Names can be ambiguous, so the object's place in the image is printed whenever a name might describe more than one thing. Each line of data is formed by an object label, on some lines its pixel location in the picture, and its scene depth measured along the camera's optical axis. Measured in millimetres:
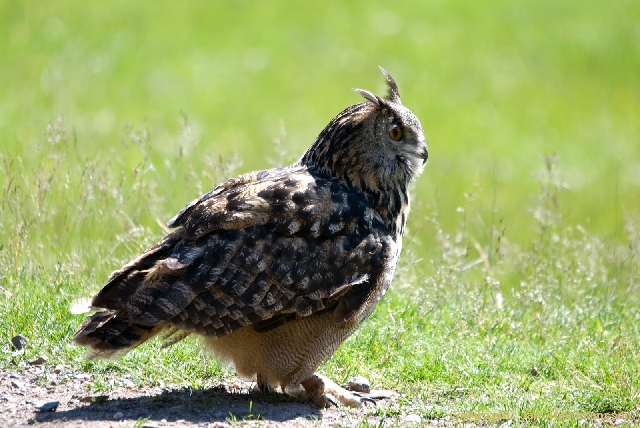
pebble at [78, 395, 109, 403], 10031
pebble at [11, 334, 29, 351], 11203
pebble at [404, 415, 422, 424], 10039
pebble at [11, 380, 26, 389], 10316
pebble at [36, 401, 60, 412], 9648
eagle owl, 9539
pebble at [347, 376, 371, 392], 11141
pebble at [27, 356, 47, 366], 10937
